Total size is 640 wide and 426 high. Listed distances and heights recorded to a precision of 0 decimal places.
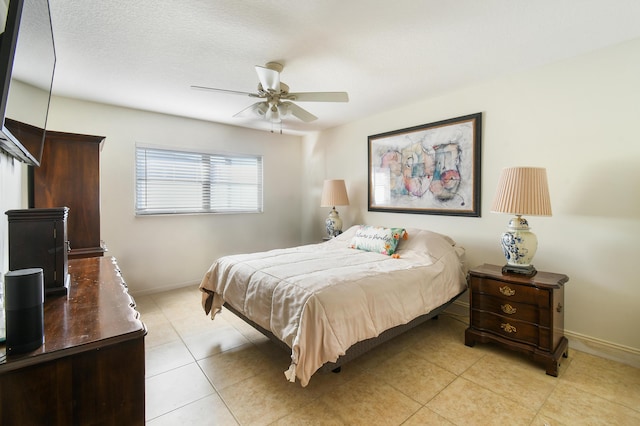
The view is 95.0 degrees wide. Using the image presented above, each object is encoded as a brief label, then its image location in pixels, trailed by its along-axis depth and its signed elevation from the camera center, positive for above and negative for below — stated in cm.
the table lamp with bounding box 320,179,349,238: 410 +14
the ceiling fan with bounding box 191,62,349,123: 223 +94
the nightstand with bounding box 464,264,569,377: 210 -81
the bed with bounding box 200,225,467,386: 175 -60
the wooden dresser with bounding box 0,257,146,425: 79 -49
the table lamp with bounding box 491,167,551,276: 220 +2
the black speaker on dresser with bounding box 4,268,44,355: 80 -29
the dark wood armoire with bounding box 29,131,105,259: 247 +20
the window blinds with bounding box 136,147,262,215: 381 +37
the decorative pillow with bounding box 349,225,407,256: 304 -34
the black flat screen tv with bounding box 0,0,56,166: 84 +49
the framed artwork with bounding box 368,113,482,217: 305 +47
